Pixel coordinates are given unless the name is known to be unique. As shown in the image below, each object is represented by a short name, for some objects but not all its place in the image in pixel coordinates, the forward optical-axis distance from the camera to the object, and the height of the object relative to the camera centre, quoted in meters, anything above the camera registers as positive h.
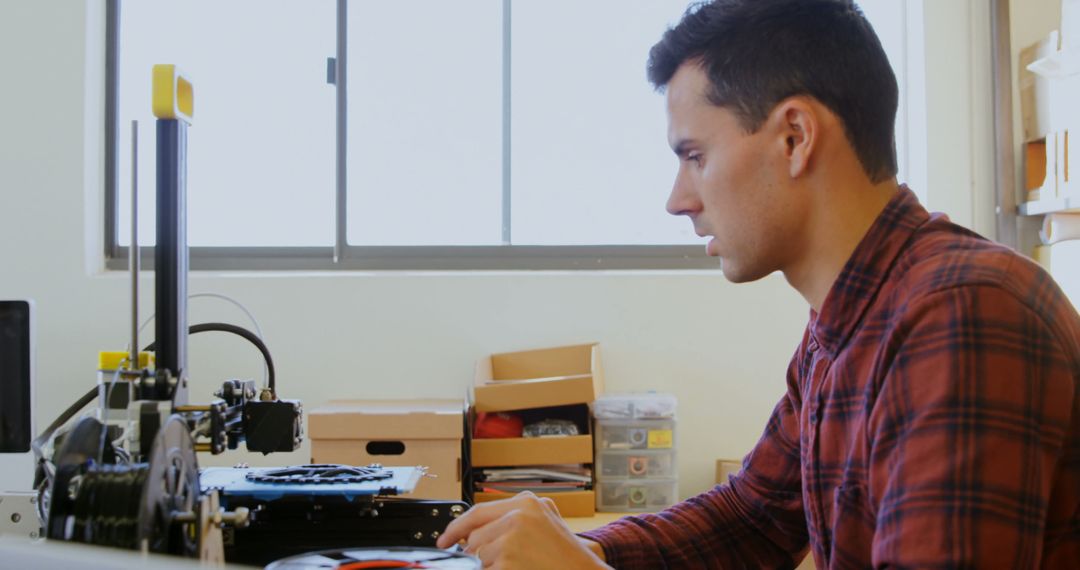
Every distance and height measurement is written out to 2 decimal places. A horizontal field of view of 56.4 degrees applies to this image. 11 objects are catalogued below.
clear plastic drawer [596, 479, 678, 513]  2.49 -0.53
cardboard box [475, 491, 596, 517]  2.38 -0.53
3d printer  0.86 -0.17
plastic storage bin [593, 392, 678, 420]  2.49 -0.32
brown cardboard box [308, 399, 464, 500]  2.27 -0.36
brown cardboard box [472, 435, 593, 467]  2.39 -0.41
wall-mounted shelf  2.49 +0.19
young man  0.80 -0.06
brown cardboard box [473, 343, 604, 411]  2.40 -0.25
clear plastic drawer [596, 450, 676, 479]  2.50 -0.46
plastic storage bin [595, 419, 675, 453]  2.50 -0.38
